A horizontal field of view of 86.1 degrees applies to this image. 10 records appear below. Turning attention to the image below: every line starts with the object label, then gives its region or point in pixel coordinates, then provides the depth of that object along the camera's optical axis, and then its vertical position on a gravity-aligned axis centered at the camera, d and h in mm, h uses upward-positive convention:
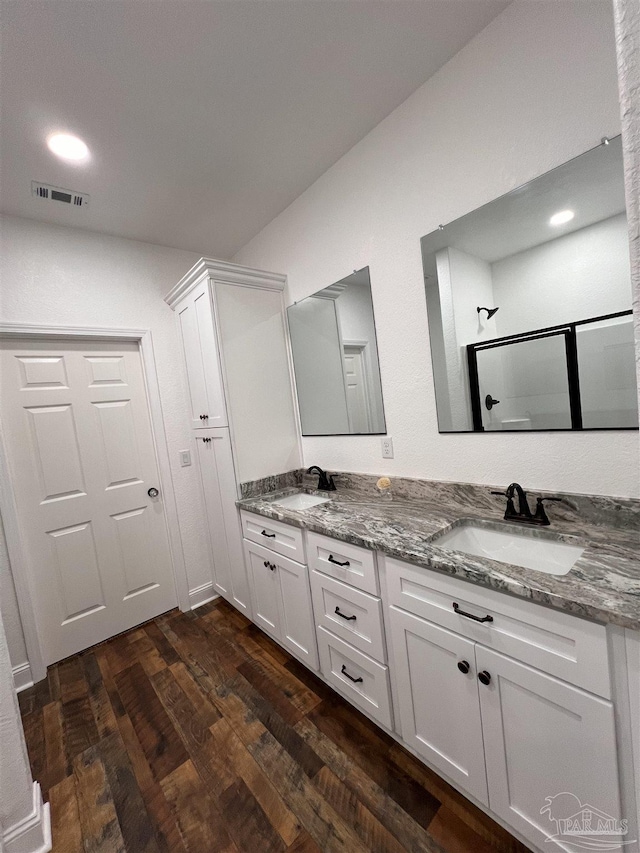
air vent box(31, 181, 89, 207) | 1817 +1314
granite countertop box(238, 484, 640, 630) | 833 -537
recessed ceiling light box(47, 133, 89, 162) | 1544 +1326
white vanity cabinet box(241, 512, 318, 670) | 1721 -1030
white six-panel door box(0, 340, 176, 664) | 2068 -361
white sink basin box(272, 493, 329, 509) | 2143 -597
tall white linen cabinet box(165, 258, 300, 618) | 2127 +177
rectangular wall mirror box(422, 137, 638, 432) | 1140 +279
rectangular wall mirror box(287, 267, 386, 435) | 1918 +268
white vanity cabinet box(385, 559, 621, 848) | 836 -900
